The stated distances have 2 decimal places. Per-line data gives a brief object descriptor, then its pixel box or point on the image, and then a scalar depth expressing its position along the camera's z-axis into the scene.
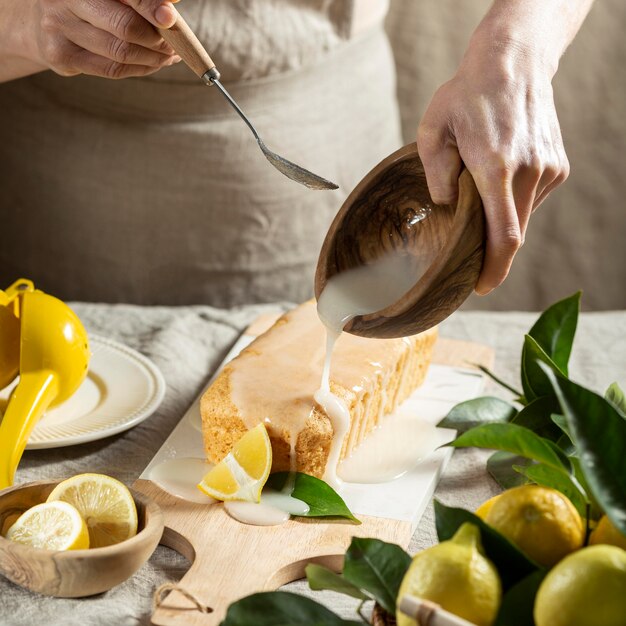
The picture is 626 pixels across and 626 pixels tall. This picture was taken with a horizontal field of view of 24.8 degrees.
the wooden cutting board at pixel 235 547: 0.96
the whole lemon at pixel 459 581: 0.81
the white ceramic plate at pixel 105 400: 1.17
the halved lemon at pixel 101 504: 0.98
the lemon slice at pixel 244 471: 1.09
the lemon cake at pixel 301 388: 1.13
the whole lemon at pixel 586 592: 0.79
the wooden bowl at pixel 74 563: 0.92
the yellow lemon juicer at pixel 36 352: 1.13
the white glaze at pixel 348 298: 1.13
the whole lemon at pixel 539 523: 0.86
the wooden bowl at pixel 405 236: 1.01
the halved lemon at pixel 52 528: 0.95
